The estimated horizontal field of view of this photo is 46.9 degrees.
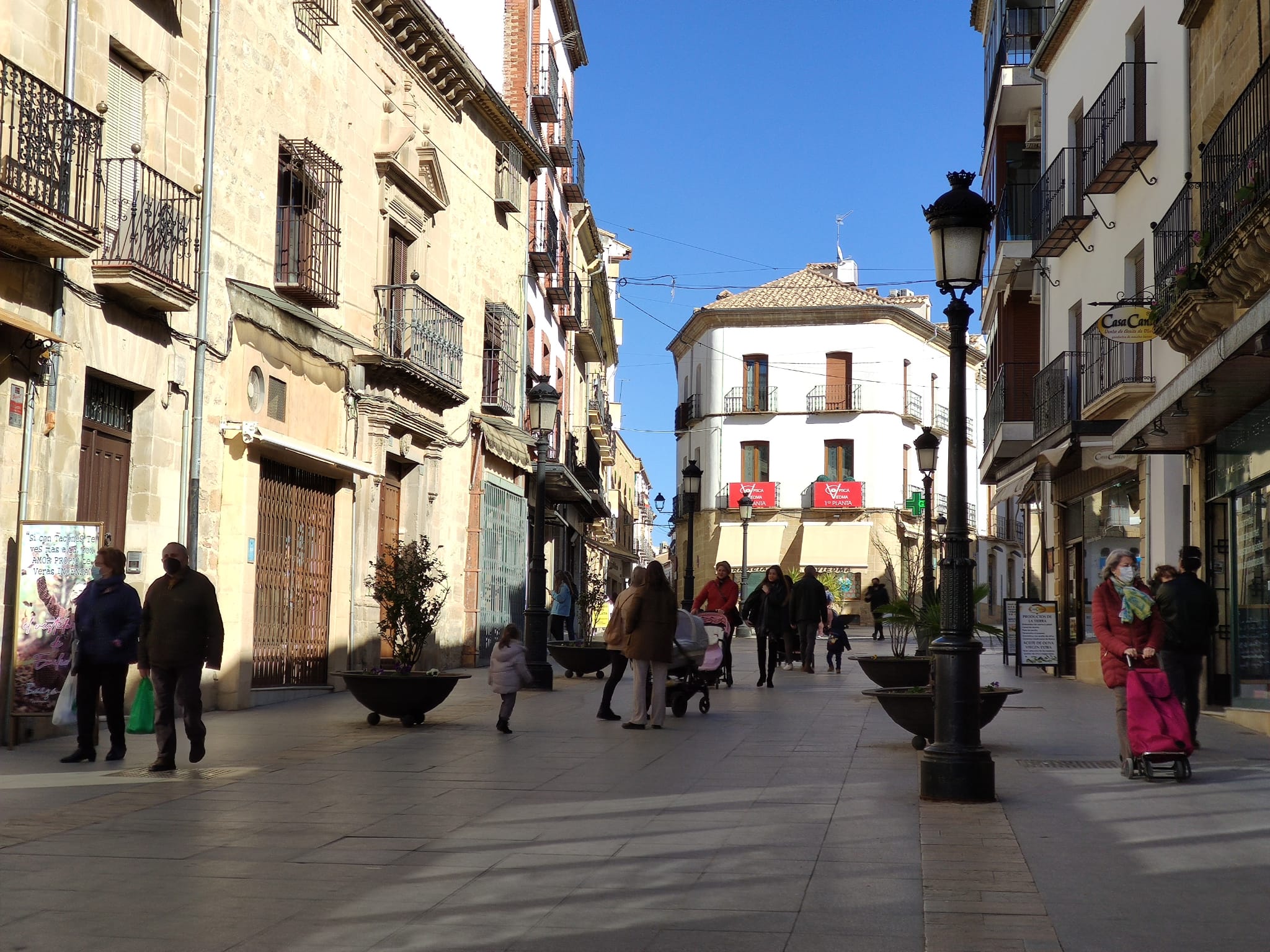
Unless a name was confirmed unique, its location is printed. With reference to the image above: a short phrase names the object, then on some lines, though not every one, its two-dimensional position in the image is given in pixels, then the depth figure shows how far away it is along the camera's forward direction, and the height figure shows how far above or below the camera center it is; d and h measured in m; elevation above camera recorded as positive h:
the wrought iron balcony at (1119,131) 18.92 +6.32
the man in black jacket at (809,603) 22.03 -0.10
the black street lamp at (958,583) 8.85 +0.09
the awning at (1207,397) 11.37 +1.89
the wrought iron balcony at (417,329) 20.55 +3.78
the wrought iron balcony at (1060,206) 22.05 +6.18
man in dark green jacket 10.48 -0.34
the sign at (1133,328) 16.83 +3.17
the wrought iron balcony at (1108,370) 19.20 +3.15
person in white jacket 12.80 -0.69
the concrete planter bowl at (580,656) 21.41 -0.93
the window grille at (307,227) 17.30 +4.39
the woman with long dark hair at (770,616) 20.34 -0.30
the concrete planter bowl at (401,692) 13.25 -0.92
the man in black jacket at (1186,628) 11.88 -0.22
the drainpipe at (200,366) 14.69 +2.24
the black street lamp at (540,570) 18.58 +0.30
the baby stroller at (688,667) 14.70 -0.73
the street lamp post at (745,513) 41.97 +2.42
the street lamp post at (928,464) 23.86 +2.22
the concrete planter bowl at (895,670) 15.87 -0.79
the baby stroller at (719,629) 18.94 -0.45
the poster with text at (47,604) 11.30 -0.14
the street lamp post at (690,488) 27.31 +2.00
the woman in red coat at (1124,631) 10.30 -0.22
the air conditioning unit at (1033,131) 27.06 +8.68
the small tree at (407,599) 14.45 -0.08
